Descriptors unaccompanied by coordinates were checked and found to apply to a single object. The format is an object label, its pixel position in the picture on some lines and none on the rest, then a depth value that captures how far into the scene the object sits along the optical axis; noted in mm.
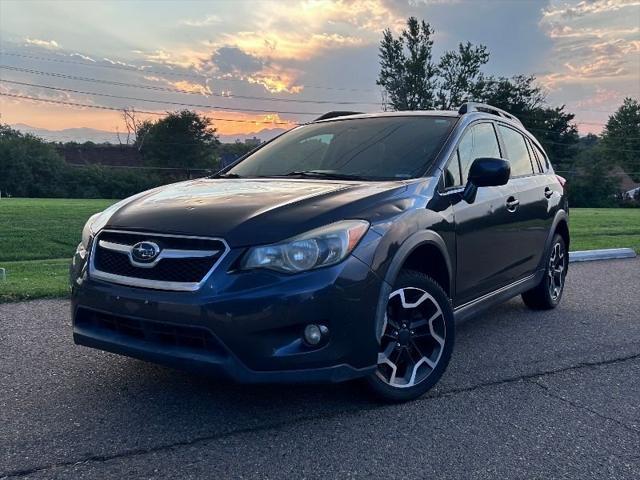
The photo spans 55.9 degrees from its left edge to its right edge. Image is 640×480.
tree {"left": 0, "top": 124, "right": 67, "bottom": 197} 54719
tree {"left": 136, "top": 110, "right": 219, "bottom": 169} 73188
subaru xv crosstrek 2881
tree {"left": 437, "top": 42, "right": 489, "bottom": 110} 66875
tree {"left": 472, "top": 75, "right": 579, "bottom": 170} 69812
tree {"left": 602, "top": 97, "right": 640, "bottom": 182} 90375
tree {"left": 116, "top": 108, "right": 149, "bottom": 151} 77875
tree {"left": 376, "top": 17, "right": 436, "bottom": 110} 64438
